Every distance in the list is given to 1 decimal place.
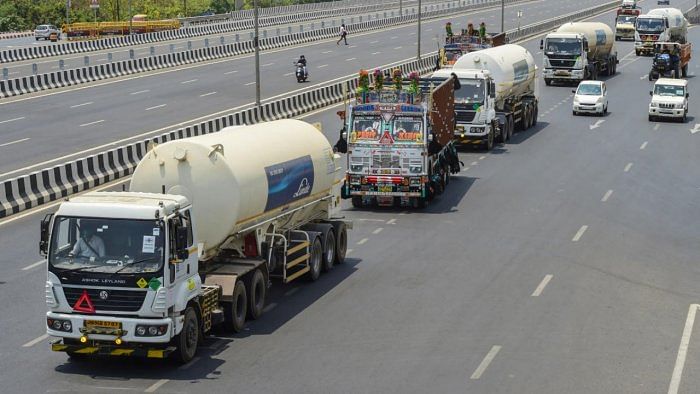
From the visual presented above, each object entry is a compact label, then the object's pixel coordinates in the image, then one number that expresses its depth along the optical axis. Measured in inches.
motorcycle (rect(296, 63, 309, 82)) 2755.9
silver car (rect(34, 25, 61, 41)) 4325.8
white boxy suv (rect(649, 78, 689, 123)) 2298.2
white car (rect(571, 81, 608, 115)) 2363.4
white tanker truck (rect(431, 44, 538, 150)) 1847.9
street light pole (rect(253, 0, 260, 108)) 1892.2
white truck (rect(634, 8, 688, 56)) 3592.5
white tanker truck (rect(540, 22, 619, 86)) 2807.6
